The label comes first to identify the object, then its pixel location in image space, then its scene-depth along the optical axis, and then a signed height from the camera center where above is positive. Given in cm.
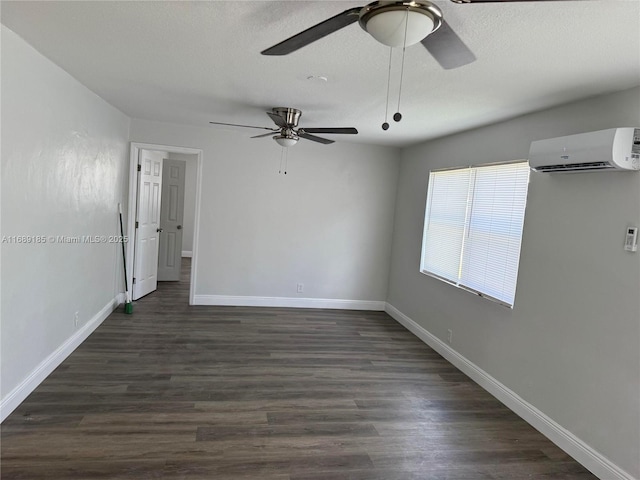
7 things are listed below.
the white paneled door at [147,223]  526 -33
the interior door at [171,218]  669 -28
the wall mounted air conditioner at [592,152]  230 +53
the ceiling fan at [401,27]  127 +66
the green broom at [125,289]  485 -119
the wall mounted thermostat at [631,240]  234 +0
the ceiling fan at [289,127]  357 +79
